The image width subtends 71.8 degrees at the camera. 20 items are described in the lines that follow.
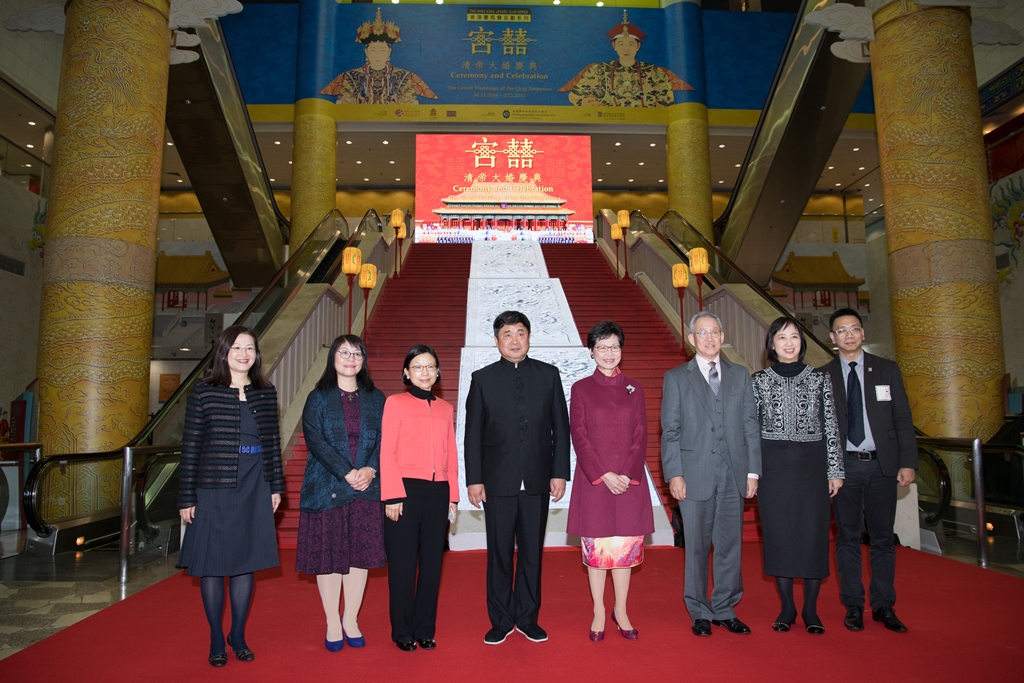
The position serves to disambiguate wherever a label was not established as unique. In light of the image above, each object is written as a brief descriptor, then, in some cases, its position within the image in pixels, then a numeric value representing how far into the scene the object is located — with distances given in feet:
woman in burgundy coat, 11.54
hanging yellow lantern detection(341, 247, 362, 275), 27.99
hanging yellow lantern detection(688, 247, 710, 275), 30.78
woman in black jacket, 10.40
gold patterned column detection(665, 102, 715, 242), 59.52
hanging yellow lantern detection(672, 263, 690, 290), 30.14
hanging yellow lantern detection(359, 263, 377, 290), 28.91
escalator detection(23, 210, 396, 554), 18.76
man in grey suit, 11.76
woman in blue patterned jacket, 10.98
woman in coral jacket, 11.02
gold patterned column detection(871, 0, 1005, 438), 25.16
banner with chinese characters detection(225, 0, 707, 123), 61.72
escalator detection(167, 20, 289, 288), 41.34
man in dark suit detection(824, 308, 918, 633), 12.01
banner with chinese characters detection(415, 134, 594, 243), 62.69
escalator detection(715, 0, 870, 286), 42.01
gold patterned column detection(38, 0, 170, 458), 24.14
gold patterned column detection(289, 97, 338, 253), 58.03
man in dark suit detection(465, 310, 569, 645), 11.41
